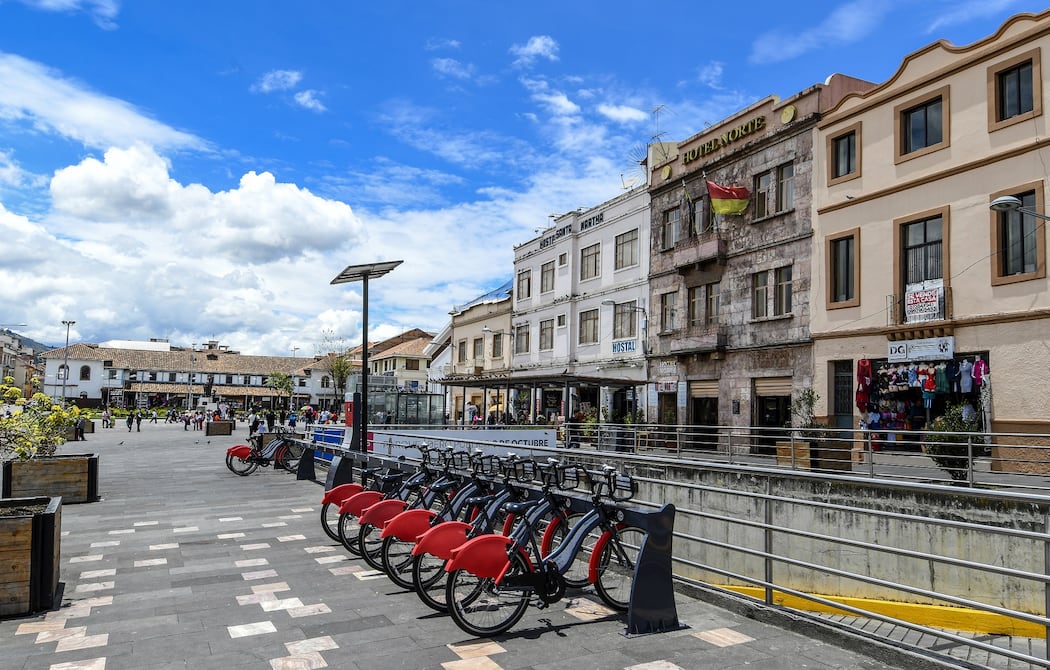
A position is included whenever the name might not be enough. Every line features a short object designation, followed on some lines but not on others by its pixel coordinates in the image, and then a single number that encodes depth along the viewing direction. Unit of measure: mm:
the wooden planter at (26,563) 6605
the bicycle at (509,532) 6559
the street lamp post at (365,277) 16062
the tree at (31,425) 13602
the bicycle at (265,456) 19672
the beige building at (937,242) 18578
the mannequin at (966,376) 19422
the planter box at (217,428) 43250
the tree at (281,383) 100688
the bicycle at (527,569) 5957
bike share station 5961
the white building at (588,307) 32812
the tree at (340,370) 83750
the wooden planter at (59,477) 13727
